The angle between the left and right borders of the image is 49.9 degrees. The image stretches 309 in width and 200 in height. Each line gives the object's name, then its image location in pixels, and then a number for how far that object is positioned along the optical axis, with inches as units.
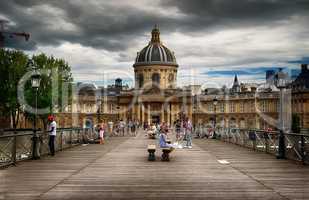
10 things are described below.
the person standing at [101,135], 975.1
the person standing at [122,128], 1578.7
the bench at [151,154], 546.9
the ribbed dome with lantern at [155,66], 3506.2
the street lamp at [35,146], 564.2
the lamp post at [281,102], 567.3
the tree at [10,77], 1588.8
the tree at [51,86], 1637.0
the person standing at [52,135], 612.9
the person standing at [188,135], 826.0
